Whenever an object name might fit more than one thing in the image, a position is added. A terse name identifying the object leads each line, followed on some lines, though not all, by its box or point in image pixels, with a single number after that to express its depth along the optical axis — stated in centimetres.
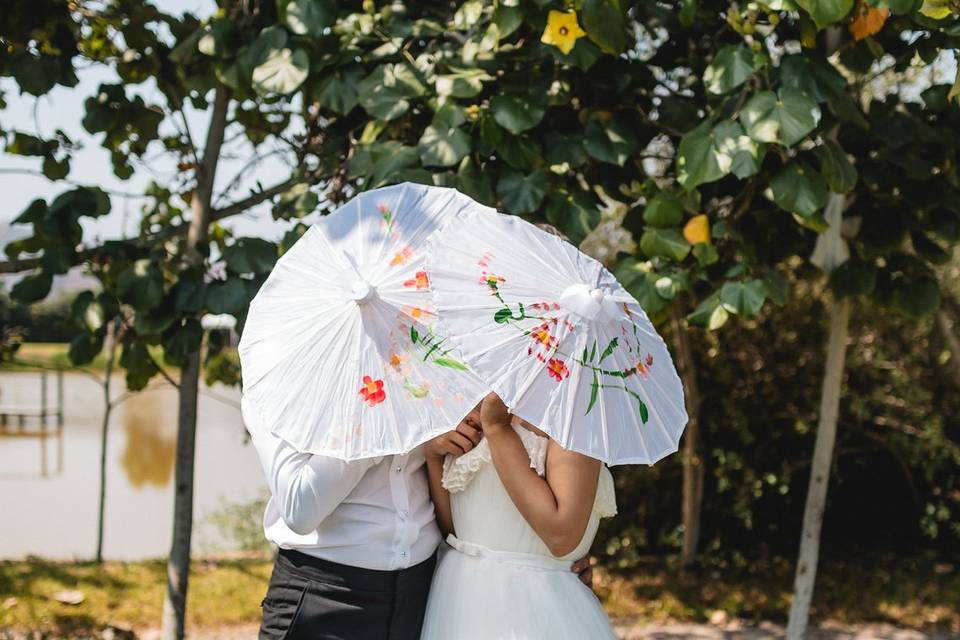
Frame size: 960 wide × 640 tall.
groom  172
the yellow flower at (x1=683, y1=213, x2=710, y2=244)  265
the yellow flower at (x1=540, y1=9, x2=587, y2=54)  251
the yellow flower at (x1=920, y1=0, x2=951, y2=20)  151
